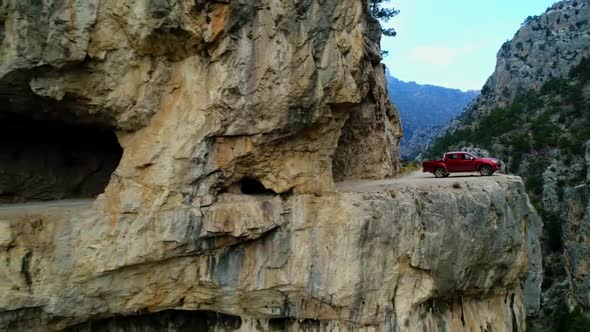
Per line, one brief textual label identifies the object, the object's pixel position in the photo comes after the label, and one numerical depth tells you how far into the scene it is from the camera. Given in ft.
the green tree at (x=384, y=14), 84.33
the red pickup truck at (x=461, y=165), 51.80
